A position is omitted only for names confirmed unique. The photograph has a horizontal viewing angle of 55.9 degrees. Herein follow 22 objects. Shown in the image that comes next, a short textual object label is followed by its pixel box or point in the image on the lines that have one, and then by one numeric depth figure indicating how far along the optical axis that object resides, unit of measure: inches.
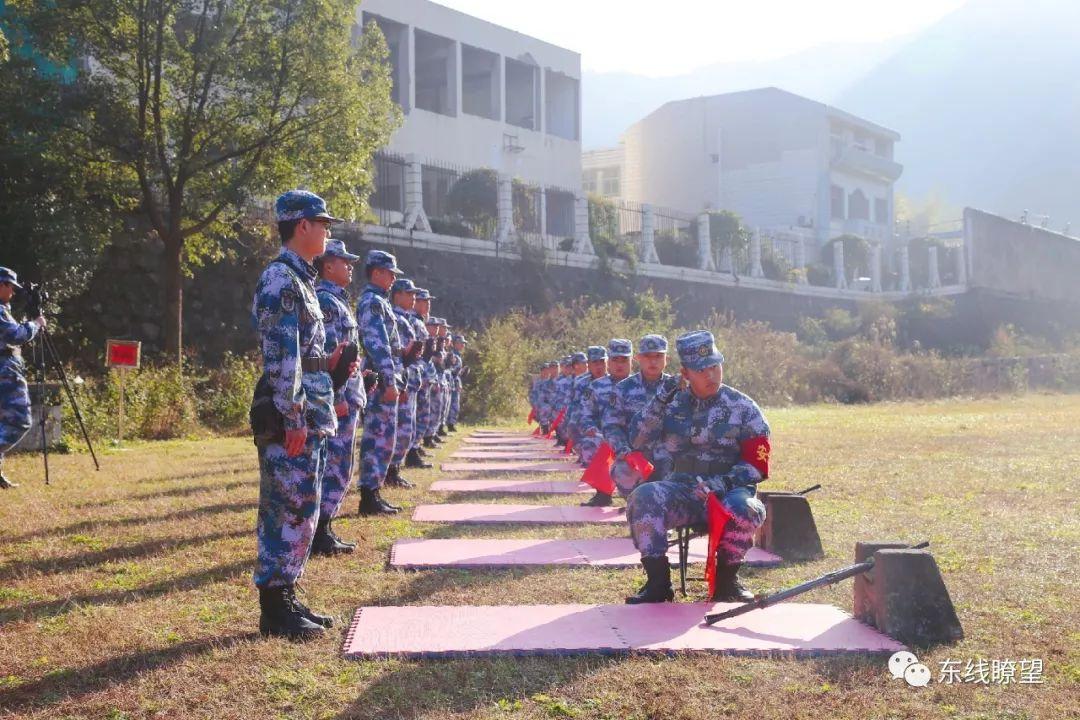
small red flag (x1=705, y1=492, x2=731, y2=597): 208.7
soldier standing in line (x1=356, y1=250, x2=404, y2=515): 317.7
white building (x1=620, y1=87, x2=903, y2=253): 1961.1
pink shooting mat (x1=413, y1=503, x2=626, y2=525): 332.2
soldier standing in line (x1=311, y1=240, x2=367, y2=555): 247.3
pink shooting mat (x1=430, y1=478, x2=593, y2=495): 416.8
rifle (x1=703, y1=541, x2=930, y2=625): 192.1
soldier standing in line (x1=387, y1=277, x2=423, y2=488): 391.5
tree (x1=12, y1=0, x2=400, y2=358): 687.7
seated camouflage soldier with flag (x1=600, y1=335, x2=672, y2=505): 312.2
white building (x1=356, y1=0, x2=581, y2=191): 1284.4
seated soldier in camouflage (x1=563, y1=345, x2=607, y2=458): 460.4
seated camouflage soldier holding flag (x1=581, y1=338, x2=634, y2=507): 373.4
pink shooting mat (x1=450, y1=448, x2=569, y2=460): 588.7
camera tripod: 439.5
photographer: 371.9
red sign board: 597.9
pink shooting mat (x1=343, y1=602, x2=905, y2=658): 177.3
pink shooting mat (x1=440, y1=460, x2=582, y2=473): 508.4
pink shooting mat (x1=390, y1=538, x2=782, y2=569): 256.7
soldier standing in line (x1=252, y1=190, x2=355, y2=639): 182.9
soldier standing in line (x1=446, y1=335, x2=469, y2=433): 833.0
